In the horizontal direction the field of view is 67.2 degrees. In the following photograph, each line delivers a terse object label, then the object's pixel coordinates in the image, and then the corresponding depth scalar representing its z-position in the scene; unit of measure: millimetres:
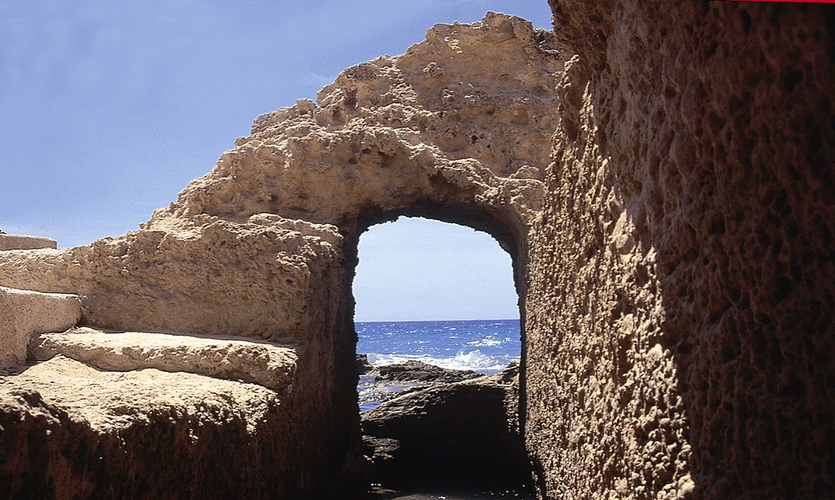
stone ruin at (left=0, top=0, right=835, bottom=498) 1425
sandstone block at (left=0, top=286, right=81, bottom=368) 3996
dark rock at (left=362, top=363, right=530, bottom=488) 8867
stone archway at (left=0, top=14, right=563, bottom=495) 5383
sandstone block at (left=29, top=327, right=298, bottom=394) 4191
